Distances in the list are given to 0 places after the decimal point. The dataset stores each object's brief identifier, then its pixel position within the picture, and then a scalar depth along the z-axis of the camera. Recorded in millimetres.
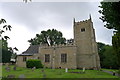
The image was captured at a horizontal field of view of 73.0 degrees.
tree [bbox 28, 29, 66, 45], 36959
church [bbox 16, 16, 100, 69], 19166
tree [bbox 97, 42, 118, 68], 23686
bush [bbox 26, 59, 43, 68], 17130
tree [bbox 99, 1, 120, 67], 6622
